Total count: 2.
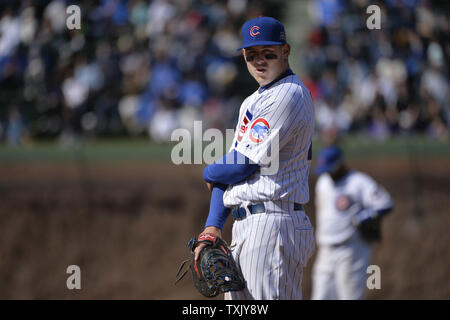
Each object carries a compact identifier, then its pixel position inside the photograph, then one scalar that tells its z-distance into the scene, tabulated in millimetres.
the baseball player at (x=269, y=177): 5348
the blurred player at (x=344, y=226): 11305
